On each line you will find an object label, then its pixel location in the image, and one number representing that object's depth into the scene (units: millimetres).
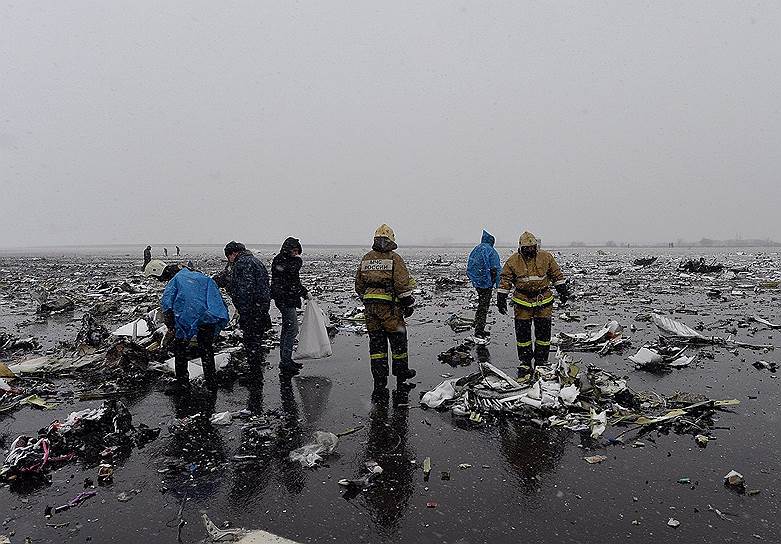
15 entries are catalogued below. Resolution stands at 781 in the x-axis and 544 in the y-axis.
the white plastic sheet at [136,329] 8781
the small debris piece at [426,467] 3952
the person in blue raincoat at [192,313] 6211
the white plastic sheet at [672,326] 8719
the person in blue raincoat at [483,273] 9500
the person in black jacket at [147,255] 23206
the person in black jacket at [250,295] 6770
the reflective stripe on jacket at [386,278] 6219
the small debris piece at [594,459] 4098
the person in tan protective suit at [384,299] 6230
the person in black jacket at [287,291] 7039
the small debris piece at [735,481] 3605
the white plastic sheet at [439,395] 5564
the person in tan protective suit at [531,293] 6695
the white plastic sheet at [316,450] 4195
